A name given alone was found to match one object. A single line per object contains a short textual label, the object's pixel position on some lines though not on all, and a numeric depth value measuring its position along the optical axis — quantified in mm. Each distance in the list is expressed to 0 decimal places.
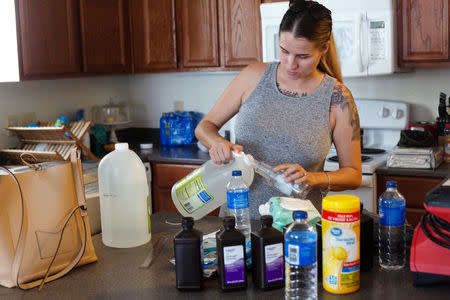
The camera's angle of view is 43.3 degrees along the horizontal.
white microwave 2969
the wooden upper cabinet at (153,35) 3739
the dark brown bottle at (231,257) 1277
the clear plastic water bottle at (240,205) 1445
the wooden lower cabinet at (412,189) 2850
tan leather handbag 1386
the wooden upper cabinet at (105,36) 3516
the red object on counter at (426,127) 3164
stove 3324
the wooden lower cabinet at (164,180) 3482
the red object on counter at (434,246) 1272
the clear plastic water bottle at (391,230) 1364
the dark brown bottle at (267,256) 1273
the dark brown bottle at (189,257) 1300
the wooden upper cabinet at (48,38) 3102
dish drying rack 3076
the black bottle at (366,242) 1373
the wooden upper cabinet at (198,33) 3600
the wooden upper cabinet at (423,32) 2969
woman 1873
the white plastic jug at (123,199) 1650
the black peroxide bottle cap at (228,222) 1277
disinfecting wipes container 1213
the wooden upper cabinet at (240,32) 3439
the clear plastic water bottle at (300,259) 1160
